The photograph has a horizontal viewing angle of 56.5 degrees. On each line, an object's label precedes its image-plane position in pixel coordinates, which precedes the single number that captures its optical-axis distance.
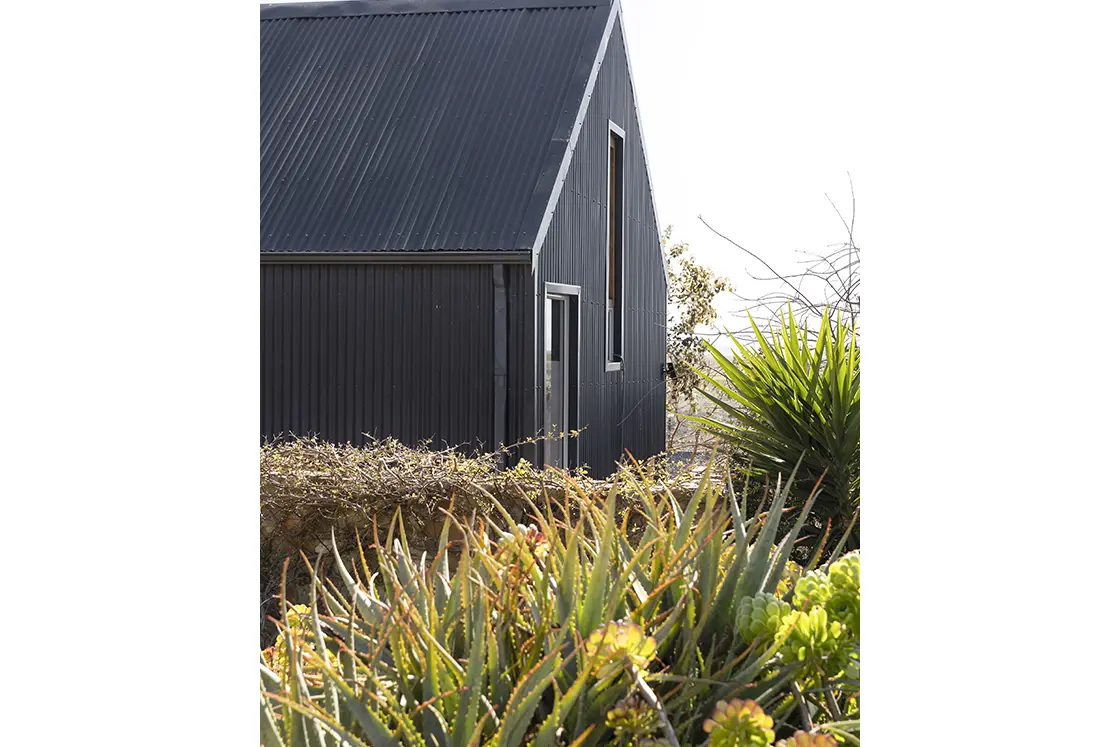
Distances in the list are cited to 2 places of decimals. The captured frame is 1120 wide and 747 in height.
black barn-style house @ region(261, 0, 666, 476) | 9.33
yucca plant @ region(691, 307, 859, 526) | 3.92
